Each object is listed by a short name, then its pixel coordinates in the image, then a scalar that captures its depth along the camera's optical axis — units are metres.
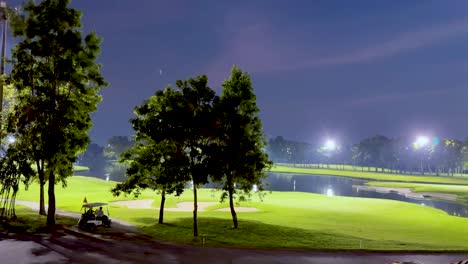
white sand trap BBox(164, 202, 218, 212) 56.61
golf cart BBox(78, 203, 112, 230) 33.88
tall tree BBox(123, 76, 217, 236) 32.78
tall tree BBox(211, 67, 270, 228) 36.34
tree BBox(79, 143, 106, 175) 178.38
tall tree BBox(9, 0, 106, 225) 33.31
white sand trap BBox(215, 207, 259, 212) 56.78
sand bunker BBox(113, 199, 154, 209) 57.94
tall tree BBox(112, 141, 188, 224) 33.44
